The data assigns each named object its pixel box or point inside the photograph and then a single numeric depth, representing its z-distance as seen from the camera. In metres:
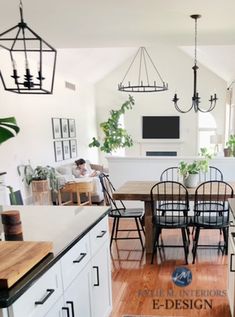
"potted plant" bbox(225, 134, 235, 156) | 5.57
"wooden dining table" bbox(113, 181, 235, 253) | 3.57
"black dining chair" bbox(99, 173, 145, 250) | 3.82
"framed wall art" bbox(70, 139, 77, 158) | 8.55
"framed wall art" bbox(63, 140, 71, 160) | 8.05
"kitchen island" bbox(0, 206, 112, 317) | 1.25
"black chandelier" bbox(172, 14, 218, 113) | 3.24
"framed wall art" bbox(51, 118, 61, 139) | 7.41
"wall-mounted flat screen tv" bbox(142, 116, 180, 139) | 10.12
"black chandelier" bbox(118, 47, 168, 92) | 9.95
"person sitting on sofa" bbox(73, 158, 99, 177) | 7.41
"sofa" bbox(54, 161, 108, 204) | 6.33
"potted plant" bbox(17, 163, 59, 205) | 5.97
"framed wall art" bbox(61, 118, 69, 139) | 7.95
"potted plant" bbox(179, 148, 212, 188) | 3.85
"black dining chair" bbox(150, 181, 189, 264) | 3.46
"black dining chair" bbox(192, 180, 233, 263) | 3.44
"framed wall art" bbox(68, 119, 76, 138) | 8.46
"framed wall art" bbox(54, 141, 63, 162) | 7.55
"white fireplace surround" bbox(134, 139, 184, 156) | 10.20
